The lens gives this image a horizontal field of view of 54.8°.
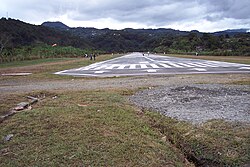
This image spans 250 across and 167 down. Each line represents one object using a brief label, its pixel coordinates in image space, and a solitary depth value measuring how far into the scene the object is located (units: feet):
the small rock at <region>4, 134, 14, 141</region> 14.22
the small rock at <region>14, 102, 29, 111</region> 20.63
